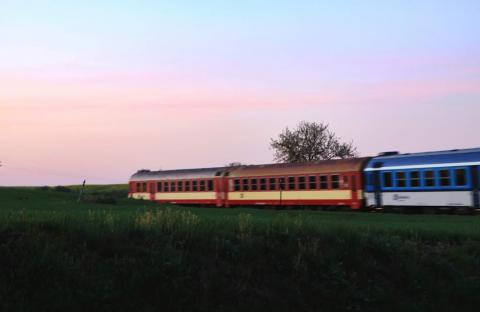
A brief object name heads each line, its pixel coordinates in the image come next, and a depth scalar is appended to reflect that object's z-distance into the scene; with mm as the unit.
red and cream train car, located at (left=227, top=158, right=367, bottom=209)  36312
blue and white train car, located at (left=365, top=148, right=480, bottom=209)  29578
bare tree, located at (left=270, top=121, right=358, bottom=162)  89125
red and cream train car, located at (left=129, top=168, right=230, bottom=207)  45750
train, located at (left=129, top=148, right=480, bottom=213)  30359
